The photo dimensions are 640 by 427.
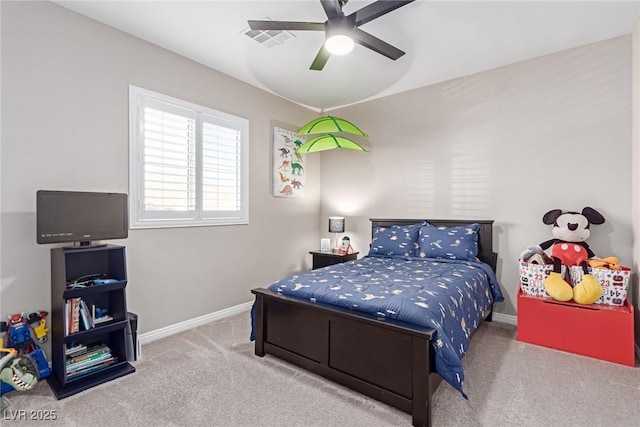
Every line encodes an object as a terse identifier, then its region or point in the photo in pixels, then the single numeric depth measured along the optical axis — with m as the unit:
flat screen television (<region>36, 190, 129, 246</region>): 2.15
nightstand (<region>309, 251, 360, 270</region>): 4.29
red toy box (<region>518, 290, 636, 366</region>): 2.50
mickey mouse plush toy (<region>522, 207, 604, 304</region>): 2.65
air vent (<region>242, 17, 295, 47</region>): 2.81
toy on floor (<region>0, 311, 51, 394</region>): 2.03
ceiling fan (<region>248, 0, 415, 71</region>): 2.04
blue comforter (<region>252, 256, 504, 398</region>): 1.87
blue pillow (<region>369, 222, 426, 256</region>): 3.71
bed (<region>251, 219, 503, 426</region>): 1.81
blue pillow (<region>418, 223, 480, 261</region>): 3.36
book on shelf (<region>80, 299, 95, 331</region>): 2.30
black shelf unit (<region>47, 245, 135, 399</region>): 2.17
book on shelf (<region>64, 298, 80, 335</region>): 2.19
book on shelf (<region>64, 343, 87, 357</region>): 2.31
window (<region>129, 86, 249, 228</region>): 2.92
